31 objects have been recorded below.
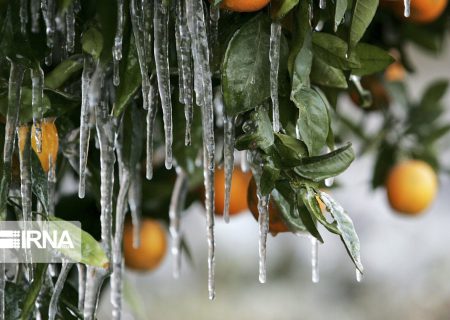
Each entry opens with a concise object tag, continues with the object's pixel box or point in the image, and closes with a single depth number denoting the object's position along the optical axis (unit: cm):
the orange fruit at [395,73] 361
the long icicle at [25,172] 259
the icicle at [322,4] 260
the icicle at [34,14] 258
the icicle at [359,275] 261
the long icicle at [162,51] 258
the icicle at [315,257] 274
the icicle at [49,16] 259
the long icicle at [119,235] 272
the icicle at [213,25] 260
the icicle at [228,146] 262
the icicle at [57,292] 263
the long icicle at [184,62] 259
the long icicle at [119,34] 257
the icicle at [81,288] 272
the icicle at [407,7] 264
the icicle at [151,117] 262
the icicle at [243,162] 287
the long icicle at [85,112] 262
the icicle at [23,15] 258
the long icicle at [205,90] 257
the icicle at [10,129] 258
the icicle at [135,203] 287
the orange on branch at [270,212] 270
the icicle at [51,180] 266
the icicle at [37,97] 260
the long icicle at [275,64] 260
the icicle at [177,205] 302
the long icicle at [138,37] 257
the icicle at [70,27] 259
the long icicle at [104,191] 265
